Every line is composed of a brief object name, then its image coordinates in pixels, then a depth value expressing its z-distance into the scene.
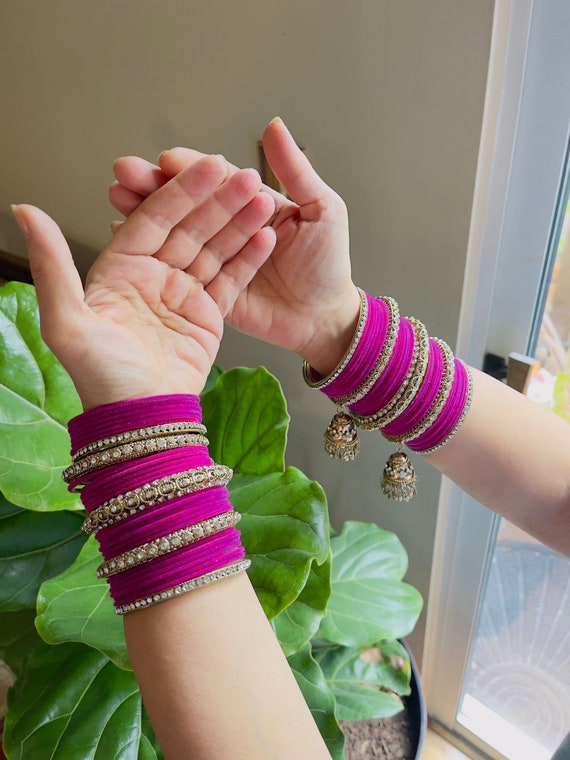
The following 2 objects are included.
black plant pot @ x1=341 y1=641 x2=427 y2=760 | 0.83
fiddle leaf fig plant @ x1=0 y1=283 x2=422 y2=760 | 0.53
